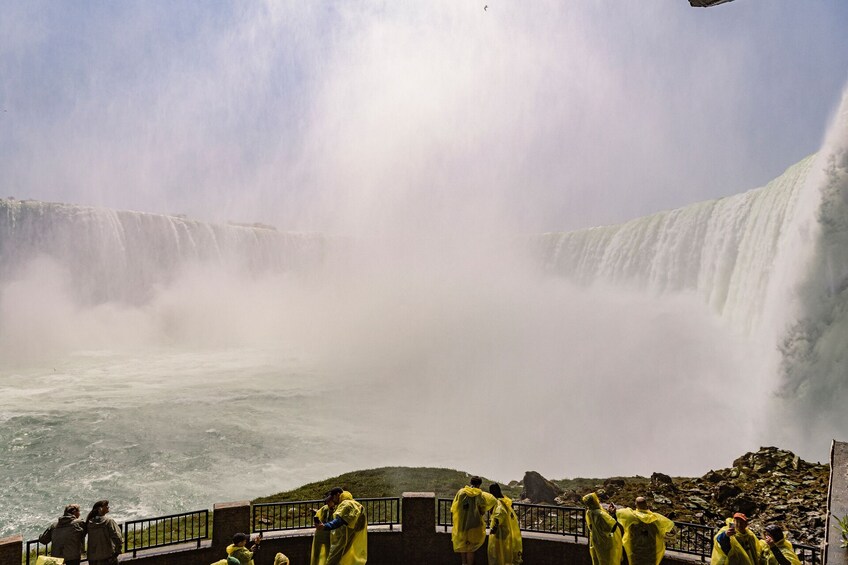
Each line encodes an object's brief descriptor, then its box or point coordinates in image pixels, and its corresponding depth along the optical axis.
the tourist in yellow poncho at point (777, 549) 6.48
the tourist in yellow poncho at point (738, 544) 6.68
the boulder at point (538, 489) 18.33
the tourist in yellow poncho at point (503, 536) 8.62
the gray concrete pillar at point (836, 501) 7.50
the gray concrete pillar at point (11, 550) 8.32
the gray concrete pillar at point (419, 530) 10.48
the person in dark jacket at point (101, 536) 8.08
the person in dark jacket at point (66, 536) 7.96
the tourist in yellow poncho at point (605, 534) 7.99
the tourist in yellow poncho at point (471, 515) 8.74
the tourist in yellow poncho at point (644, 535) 7.74
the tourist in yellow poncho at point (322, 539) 7.96
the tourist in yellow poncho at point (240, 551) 7.15
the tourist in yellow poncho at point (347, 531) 7.93
